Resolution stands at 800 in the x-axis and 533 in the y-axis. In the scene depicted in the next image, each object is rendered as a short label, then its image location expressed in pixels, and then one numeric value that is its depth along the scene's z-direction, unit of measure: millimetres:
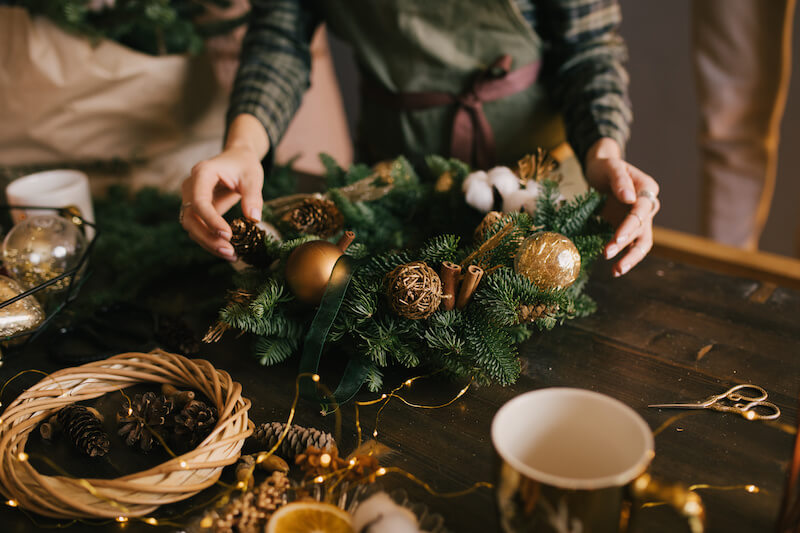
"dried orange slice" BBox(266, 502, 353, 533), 434
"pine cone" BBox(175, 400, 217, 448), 553
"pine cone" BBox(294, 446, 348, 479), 509
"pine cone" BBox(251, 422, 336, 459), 541
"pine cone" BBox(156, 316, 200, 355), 705
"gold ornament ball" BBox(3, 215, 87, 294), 764
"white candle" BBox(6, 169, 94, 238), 910
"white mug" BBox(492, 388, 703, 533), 367
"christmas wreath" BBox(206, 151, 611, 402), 600
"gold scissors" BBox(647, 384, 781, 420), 574
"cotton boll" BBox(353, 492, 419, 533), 397
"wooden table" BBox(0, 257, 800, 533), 502
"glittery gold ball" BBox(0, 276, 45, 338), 652
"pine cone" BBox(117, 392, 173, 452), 562
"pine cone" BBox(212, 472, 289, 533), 464
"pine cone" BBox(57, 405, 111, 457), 547
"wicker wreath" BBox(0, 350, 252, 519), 466
